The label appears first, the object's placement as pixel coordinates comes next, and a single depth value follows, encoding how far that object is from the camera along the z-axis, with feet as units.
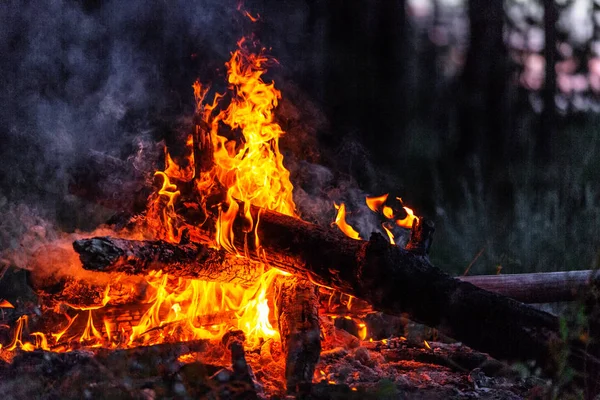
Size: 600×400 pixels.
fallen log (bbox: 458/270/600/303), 16.06
